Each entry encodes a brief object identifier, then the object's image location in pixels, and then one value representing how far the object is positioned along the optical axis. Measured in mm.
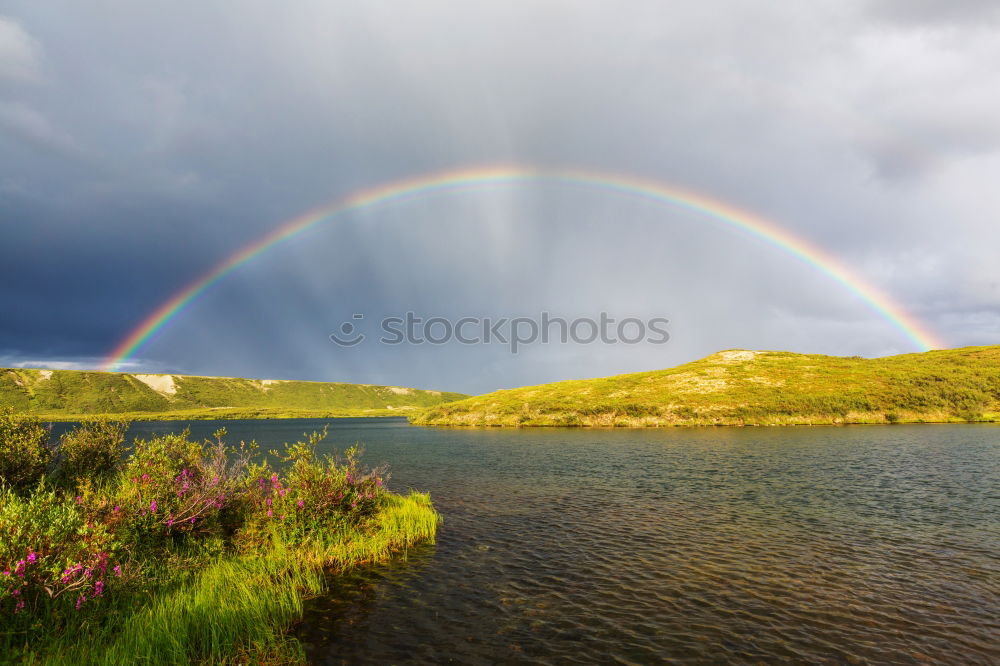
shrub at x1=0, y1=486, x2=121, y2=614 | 9117
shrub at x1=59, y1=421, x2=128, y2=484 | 25875
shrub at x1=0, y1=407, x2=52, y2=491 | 20500
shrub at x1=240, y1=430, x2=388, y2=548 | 18516
